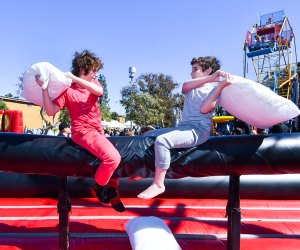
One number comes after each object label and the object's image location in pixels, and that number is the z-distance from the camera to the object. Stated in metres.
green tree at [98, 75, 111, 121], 35.70
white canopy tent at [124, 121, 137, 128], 25.36
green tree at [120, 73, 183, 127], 25.56
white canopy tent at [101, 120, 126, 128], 27.19
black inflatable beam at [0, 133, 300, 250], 2.17
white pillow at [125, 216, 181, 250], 2.04
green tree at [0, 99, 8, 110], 28.98
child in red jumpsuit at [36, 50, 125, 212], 2.18
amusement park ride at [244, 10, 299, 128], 13.99
